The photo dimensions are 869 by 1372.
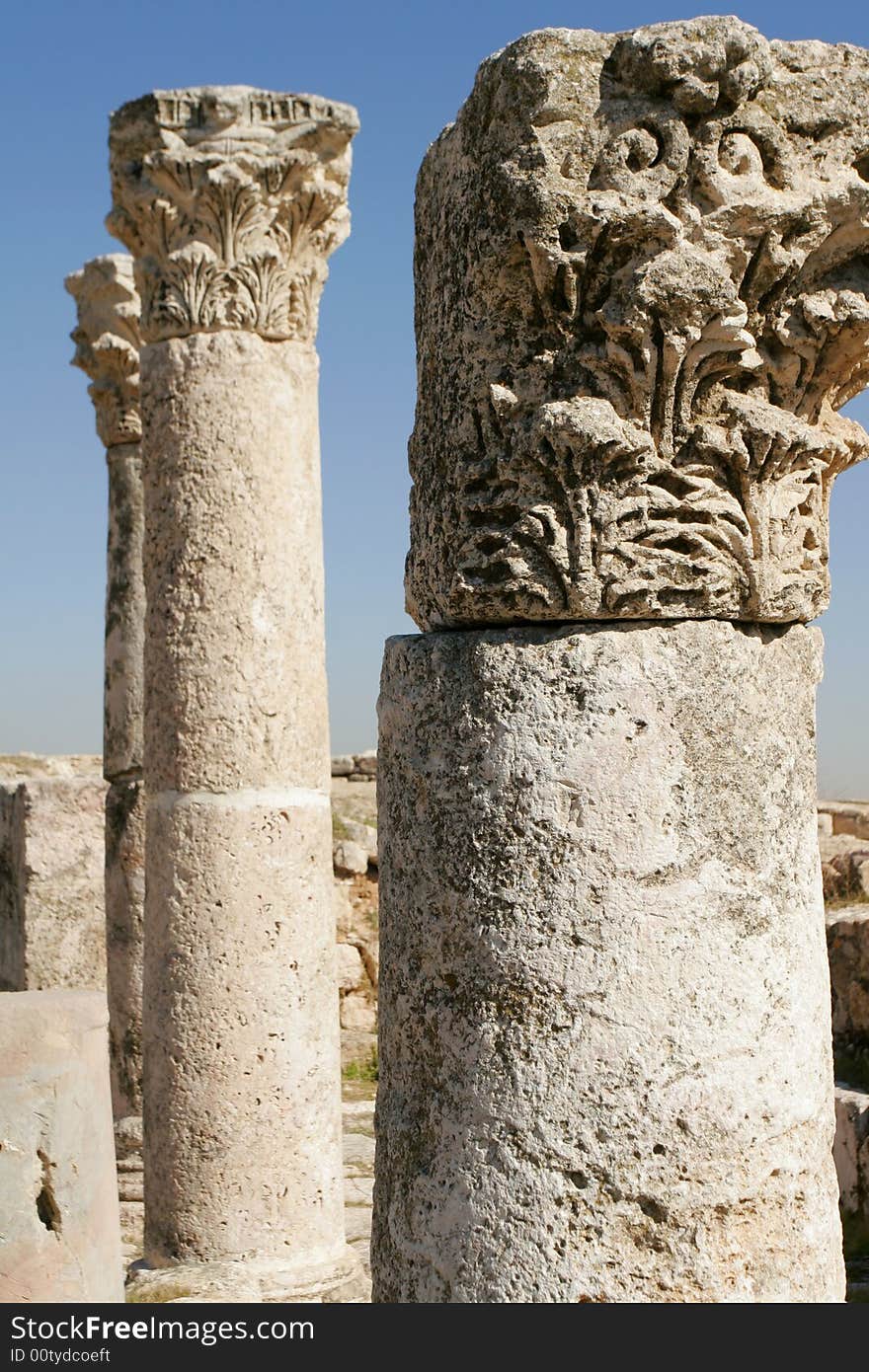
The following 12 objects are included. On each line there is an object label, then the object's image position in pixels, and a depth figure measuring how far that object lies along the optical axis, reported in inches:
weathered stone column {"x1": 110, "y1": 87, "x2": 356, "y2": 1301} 257.0
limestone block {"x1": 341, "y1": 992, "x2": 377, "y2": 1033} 519.5
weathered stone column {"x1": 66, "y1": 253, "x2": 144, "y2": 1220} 351.3
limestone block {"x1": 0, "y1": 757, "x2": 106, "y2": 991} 450.3
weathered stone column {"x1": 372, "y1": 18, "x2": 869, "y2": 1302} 118.3
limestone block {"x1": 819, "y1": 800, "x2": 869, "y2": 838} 650.8
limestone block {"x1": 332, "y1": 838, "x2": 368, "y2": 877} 532.4
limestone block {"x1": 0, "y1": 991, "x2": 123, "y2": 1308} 183.3
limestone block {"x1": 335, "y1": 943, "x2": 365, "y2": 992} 521.3
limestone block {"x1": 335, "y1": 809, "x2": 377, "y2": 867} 540.7
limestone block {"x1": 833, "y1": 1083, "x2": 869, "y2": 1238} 286.8
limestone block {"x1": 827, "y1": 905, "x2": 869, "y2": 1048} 332.2
